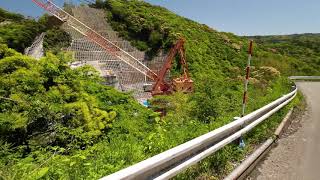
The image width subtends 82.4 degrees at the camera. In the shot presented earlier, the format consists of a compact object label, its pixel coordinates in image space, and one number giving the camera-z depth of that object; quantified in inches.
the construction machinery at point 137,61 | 668.6
